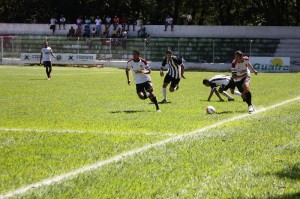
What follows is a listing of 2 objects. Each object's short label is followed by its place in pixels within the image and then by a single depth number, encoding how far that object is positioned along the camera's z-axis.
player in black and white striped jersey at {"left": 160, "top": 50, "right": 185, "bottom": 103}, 20.98
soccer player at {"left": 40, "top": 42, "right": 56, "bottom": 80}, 32.41
